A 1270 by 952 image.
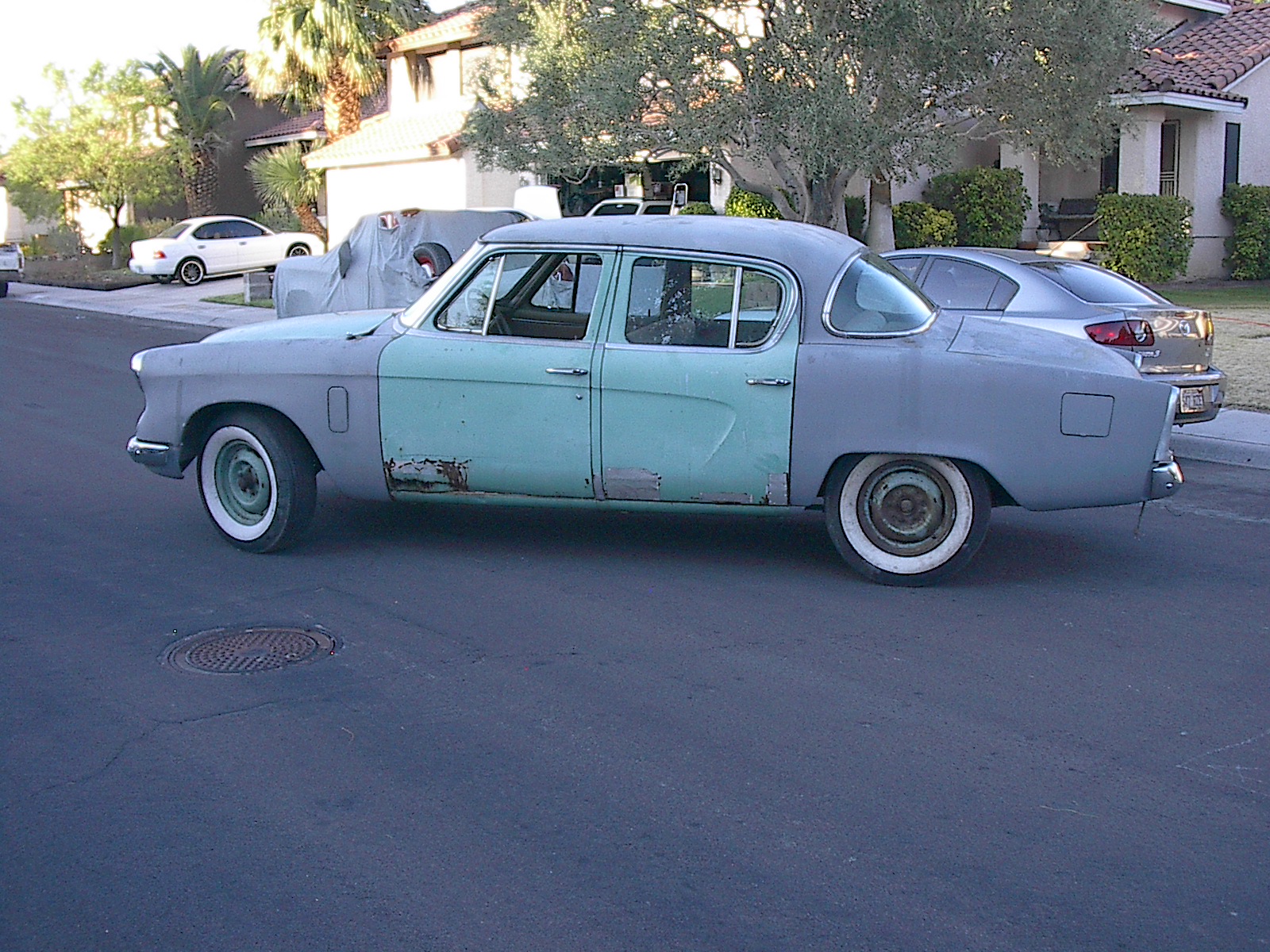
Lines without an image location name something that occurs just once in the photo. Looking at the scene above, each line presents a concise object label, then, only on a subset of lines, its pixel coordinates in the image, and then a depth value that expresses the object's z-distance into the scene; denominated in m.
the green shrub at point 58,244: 49.34
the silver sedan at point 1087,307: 9.97
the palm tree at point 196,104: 40.19
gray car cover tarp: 15.20
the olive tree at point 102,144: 39.41
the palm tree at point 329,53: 34.09
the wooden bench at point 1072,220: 26.45
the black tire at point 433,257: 14.53
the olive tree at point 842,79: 16.23
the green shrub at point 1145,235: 22.98
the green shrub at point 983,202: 23.98
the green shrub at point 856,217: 23.94
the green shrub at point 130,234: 41.53
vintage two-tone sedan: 6.51
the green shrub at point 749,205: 23.61
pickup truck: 34.81
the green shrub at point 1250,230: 24.95
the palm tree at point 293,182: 37.78
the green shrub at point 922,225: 23.31
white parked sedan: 33.06
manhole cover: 5.66
